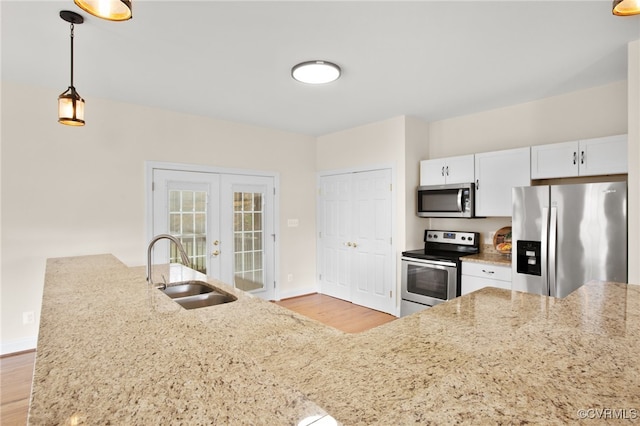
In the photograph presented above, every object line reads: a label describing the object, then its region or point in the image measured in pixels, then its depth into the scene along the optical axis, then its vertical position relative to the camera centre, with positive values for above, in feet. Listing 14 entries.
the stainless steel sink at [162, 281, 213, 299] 7.06 -1.60
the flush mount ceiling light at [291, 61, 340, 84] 8.78 +3.79
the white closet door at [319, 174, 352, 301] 16.06 -1.08
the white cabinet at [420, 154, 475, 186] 12.48 +1.64
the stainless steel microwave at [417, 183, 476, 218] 12.27 +0.47
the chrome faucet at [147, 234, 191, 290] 5.93 -0.78
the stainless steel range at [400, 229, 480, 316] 11.88 -2.07
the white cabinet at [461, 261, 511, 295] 10.71 -2.06
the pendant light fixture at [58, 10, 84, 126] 6.64 +2.15
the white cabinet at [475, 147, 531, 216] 11.09 +1.21
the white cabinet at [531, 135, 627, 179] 9.29 +1.61
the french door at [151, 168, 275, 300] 13.11 -0.41
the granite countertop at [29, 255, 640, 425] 2.00 -1.19
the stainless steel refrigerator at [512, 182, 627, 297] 8.39 -0.63
